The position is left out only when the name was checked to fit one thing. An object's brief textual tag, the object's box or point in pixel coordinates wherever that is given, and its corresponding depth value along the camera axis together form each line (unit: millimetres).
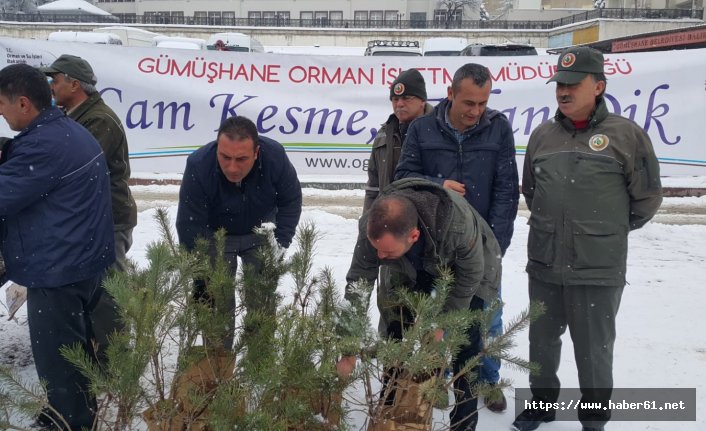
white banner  7941
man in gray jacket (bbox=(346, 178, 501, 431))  2098
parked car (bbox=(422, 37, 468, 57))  24625
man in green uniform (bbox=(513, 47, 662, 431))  2818
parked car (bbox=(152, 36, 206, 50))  20719
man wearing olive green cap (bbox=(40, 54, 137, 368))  3322
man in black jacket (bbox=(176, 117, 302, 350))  2871
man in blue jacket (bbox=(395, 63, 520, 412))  3135
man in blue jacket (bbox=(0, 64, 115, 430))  2438
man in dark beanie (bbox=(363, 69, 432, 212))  3682
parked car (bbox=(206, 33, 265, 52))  23562
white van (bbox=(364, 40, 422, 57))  20428
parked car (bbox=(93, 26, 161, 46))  24359
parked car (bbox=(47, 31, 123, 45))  20297
